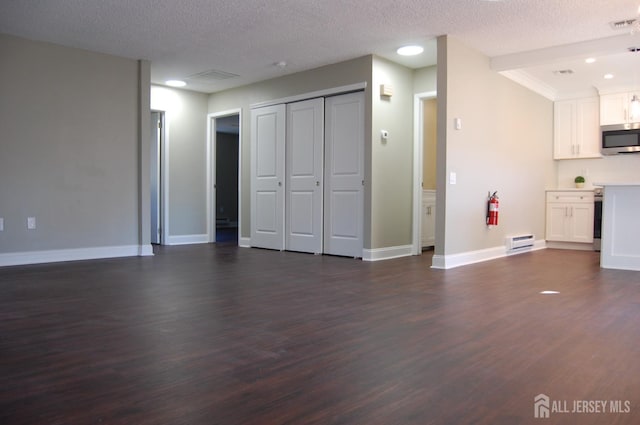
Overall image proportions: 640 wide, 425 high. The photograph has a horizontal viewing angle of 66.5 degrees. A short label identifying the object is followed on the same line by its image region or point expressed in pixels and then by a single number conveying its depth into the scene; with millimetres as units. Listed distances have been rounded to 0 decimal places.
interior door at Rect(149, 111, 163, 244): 7566
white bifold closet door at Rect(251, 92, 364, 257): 6062
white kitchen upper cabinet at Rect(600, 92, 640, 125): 7113
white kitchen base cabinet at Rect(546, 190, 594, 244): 7266
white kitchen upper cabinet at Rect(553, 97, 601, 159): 7484
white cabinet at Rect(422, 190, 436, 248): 6926
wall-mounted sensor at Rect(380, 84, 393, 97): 5898
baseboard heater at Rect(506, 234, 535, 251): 6364
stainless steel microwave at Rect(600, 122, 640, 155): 6984
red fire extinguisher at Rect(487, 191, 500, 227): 5801
